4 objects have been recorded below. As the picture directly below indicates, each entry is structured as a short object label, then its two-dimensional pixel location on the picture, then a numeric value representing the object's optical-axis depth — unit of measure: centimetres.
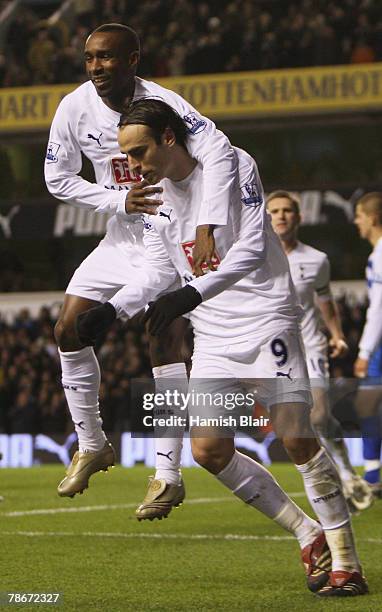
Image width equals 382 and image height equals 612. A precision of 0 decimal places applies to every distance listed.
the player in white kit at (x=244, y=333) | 1043
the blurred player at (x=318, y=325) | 1764
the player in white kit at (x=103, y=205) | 1109
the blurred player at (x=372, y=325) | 1759
